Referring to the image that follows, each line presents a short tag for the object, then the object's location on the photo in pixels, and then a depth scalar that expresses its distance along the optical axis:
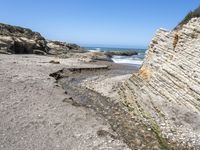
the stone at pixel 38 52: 31.25
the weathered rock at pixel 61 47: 38.02
